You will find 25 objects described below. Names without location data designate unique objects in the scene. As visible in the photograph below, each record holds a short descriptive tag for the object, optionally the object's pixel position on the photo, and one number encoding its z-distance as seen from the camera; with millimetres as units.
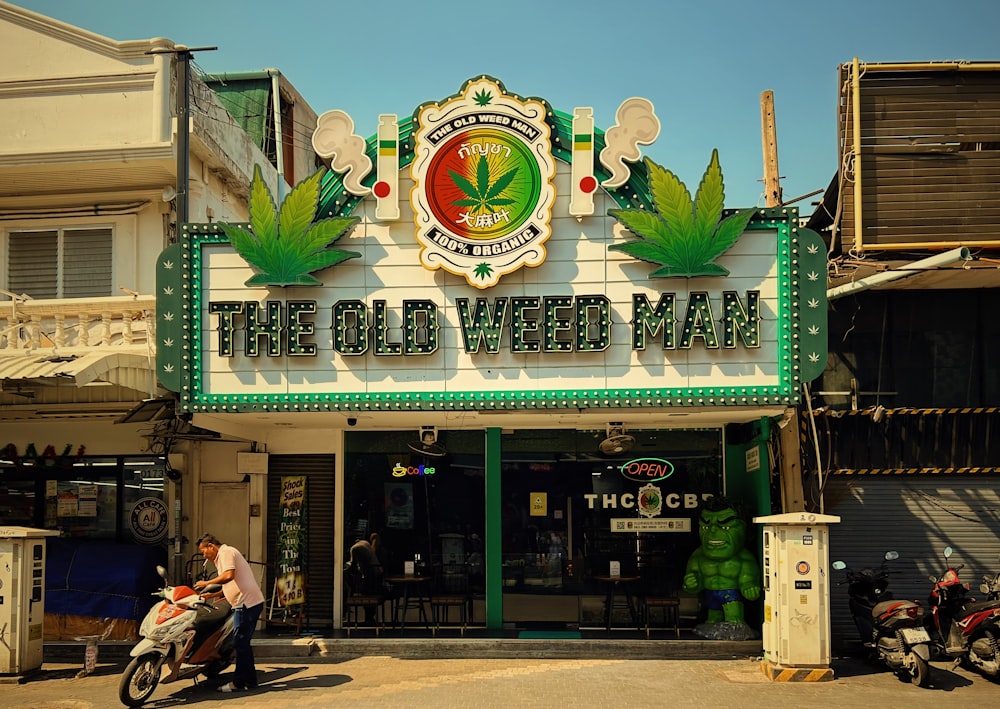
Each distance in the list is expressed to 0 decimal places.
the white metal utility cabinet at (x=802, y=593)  11906
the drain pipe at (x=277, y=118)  21703
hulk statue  14164
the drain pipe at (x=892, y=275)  13500
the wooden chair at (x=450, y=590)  15180
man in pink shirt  11602
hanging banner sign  15141
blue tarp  14602
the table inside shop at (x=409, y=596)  15070
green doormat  14258
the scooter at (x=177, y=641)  10852
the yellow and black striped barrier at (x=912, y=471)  14680
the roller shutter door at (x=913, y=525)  14617
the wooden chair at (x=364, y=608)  14977
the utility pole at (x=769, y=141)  14156
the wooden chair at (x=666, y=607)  14477
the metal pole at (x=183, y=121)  15062
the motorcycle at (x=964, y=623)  11766
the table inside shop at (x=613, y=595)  14992
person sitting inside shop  15344
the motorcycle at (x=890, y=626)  11617
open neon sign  15266
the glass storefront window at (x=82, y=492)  16188
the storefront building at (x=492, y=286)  12625
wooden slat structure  14648
